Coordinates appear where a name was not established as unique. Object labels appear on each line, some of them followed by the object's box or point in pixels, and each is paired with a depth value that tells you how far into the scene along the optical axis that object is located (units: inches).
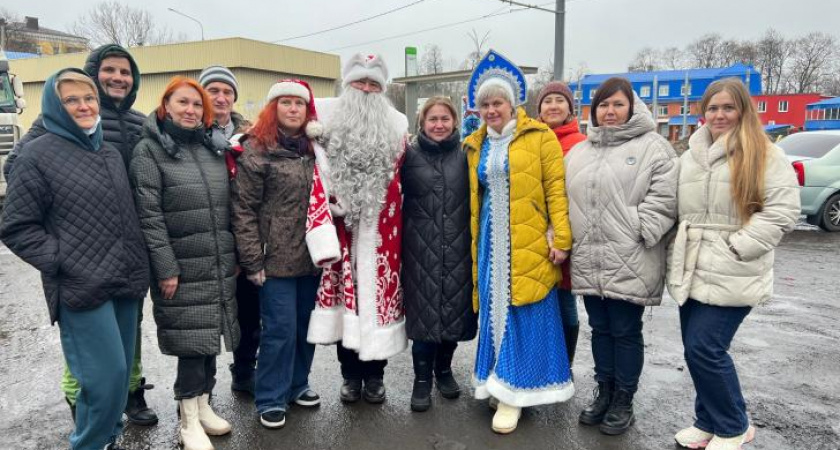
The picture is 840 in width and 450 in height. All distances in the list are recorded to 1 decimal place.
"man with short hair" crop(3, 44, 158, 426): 124.1
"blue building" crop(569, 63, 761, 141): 2192.3
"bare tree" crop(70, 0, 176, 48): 1876.2
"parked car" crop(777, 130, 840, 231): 396.8
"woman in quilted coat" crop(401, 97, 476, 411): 139.6
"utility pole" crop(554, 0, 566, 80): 521.4
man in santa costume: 135.4
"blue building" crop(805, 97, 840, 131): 1948.8
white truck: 498.6
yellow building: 1138.0
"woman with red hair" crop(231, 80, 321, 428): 130.4
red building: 2364.7
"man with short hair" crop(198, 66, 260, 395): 150.3
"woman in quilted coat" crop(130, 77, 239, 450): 118.8
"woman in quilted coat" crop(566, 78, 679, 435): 123.0
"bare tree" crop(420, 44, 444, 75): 2242.6
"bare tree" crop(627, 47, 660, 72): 2962.1
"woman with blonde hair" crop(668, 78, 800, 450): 111.1
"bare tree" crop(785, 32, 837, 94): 2588.6
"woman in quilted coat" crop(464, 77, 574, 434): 132.1
